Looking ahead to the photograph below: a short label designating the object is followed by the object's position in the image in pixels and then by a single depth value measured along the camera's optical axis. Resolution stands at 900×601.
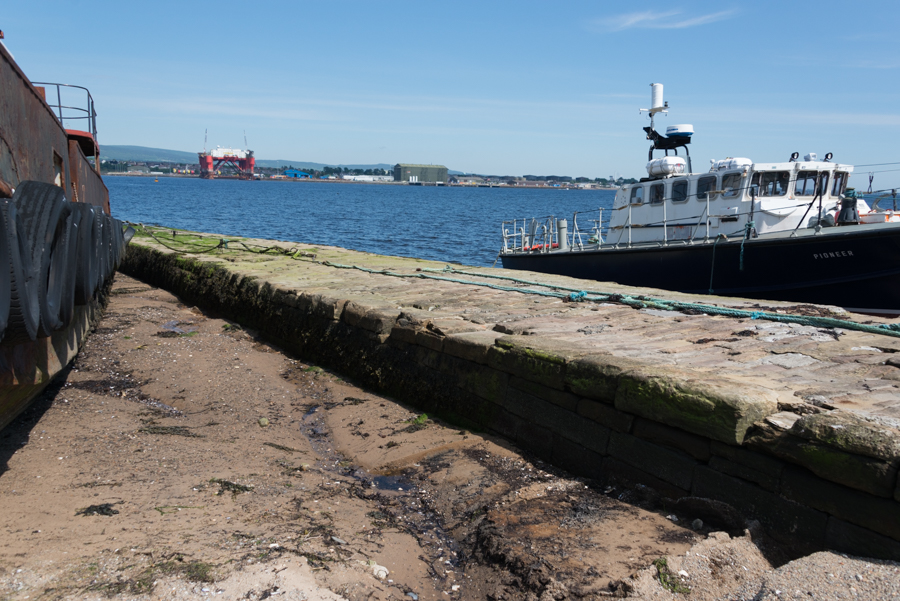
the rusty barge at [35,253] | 3.39
